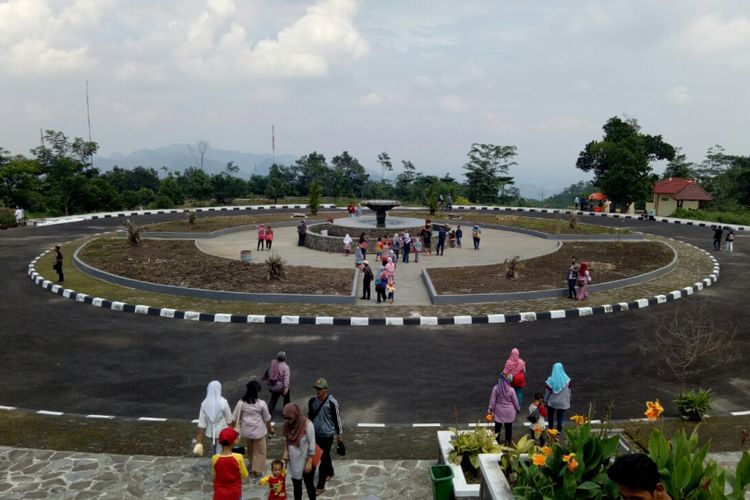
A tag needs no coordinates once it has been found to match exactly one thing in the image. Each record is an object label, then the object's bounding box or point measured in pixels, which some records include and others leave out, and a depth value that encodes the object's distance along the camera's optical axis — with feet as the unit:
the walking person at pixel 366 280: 60.18
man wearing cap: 25.46
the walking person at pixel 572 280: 60.15
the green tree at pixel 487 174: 226.79
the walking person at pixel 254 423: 25.95
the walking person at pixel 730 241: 96.78
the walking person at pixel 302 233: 95.45
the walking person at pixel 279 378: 32.37
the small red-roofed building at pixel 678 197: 170.71
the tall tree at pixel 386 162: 283.79
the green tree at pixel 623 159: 171.32
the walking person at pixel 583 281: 59.67
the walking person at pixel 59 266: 67.31
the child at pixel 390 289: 59.15
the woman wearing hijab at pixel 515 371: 31.53
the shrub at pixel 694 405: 32.19
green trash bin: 22.48
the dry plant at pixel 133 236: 91.40
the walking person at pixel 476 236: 93.40
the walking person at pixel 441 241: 87.92
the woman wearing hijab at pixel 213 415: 26.48
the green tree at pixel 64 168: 169.17
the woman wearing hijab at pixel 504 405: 28.30
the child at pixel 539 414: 28.04
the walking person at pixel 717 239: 98.43
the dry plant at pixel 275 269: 66.03
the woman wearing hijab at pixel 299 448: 23.09
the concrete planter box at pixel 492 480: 20.03
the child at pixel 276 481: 21.42
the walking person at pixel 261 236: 89.15
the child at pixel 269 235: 88.38
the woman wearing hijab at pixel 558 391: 30.12
